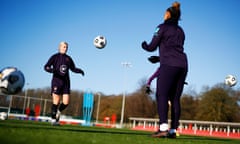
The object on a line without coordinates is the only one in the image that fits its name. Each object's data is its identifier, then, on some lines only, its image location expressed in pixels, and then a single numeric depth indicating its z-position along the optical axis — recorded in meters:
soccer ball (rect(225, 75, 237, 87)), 14.05
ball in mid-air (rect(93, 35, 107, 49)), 11.39
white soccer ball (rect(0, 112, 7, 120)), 11.65
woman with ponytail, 5.39
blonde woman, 8.86
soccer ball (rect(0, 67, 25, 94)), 5.44
